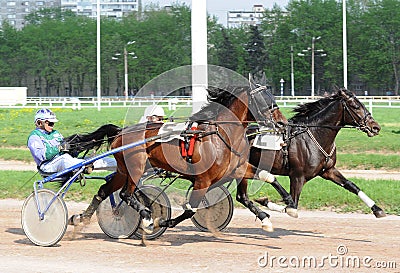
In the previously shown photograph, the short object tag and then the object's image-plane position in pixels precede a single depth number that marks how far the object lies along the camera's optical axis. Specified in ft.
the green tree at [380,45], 204.23
